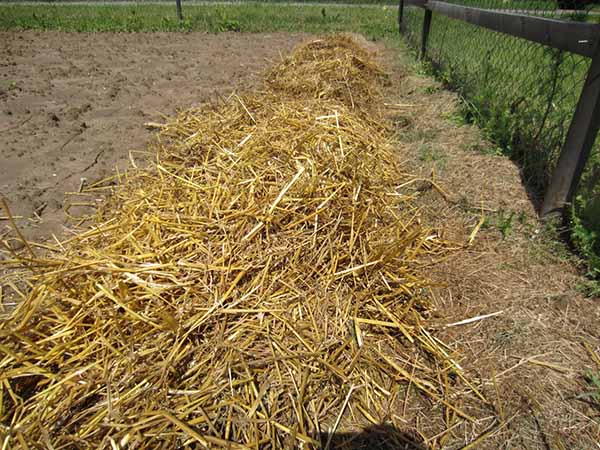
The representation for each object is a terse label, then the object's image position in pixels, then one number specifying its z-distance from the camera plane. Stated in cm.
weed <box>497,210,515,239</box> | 224
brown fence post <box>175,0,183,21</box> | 954
